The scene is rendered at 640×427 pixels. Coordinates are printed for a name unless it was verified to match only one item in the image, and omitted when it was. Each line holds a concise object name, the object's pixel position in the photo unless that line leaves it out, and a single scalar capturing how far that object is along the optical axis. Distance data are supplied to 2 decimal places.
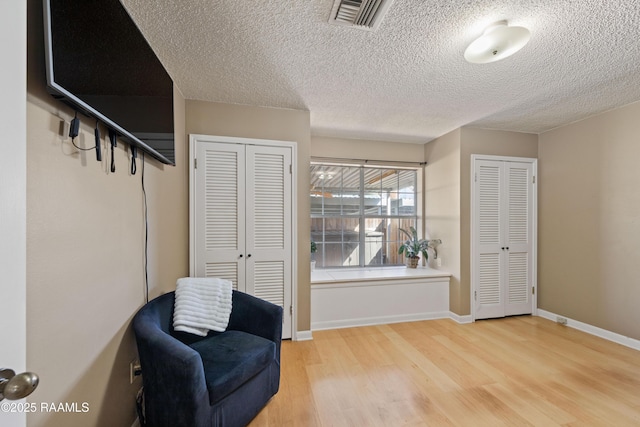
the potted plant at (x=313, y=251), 3.36
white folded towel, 1.83
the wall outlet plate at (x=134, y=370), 1.53
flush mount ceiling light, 1.47
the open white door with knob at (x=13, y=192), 0.53
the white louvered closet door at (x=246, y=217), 2.48
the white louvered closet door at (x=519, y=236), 3.29
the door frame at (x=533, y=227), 3.17
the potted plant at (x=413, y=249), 3.62
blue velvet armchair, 1.27
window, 3.70
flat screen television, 0.87
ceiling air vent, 1.34
